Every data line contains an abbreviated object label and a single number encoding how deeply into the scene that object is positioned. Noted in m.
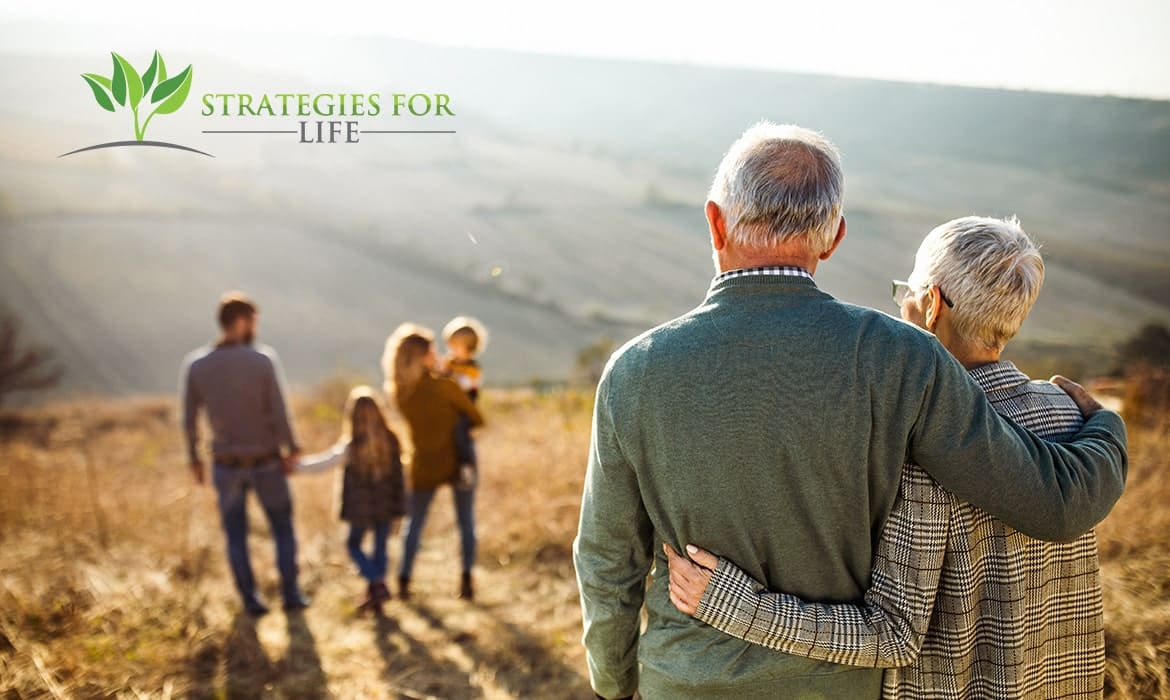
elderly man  1.27
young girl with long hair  4.14
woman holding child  4.09
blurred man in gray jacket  4.09
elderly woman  1.37
